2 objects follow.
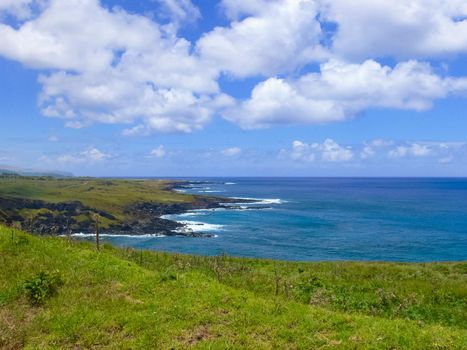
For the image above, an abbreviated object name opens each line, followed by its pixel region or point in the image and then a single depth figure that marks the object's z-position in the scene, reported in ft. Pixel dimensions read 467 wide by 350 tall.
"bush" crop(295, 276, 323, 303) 58.72
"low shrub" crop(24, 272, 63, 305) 49.03
